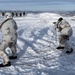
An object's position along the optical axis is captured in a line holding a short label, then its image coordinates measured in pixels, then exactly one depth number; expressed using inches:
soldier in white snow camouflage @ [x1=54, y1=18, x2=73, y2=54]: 268.7
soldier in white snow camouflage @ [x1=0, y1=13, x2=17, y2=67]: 214.8
